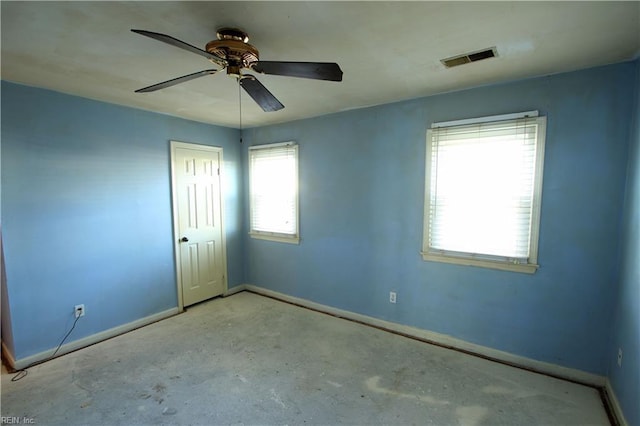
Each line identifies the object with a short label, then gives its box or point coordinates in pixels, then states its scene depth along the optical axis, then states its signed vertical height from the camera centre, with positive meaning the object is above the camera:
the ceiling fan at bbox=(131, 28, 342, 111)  1.50 +0.68
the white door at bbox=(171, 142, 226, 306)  3.63 -0.42
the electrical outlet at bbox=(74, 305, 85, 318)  2.83 -1.17
